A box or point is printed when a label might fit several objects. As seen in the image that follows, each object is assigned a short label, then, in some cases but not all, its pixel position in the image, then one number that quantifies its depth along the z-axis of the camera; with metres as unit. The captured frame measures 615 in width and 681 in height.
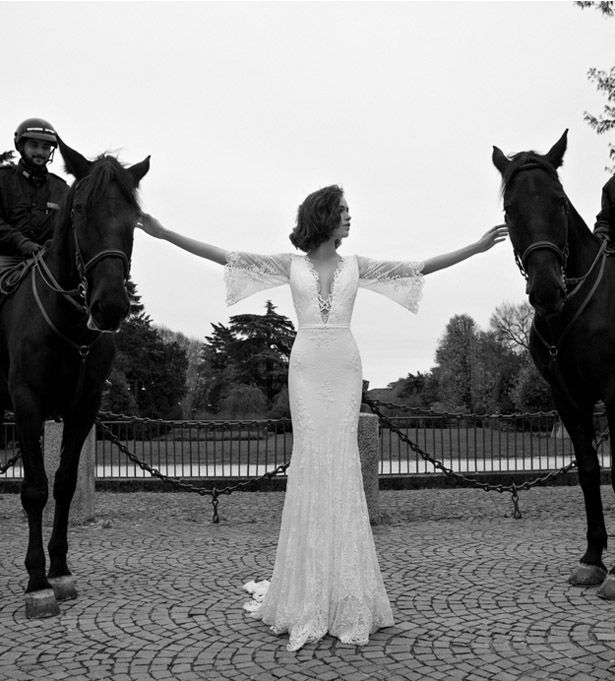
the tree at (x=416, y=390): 52.84
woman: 3.96
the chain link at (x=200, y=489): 8.23
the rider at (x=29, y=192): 5.38
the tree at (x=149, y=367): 43.00
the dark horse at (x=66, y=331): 4.25
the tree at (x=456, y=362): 55.53
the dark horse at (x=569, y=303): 4.54
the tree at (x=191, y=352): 55.88
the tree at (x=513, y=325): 54.75
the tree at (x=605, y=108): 17.28
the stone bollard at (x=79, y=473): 8.12
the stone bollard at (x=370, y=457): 7.95
